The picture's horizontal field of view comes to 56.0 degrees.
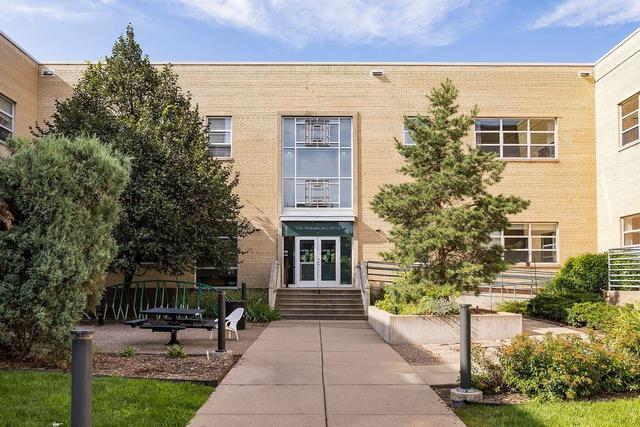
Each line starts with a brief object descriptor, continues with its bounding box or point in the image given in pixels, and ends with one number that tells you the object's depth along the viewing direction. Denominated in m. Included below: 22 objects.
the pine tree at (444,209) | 13.97
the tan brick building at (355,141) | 23.84
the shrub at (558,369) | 7.04
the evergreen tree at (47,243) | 8.23
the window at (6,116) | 21.59
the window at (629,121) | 21.02
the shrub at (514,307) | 18.91
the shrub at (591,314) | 14.40
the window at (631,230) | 21.33
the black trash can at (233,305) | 16.44
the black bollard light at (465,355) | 7.10
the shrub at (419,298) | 13.55
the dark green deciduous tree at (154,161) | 16.50
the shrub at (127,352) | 9.86
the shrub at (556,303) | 16.89
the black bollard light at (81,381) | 4.15
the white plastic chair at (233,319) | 12.68
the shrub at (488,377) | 7.42
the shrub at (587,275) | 19.56
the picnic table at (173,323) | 11.43
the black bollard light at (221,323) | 10.16
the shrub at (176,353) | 9.94
